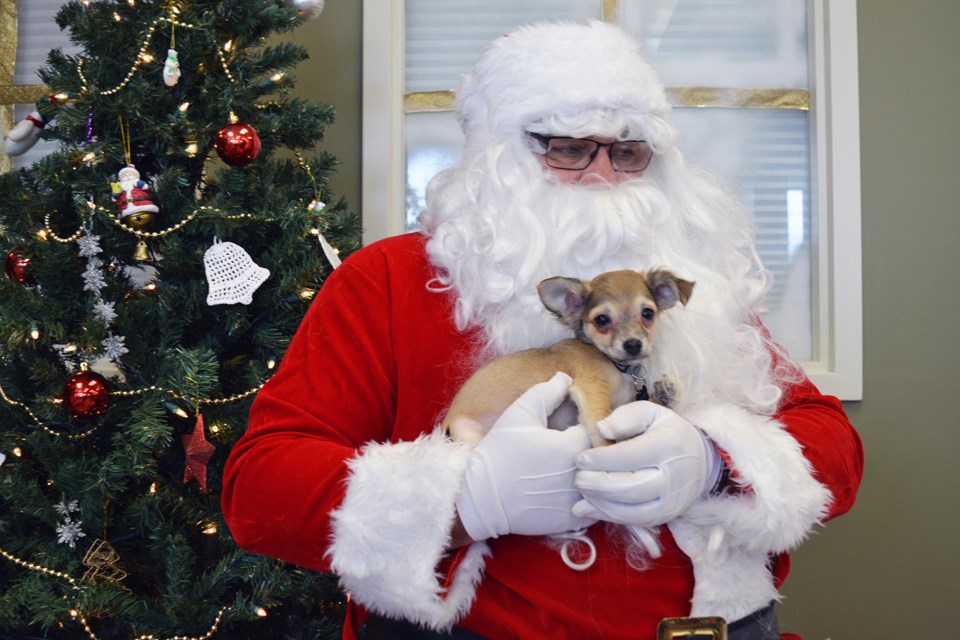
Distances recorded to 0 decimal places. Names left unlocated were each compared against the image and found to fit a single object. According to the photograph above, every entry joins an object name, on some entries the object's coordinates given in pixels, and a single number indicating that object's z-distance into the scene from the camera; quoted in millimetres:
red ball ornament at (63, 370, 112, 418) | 1808
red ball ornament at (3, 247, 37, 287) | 1849
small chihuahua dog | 1247
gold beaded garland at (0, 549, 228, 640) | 1824
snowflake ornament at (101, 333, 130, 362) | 1850
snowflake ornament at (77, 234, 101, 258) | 1863
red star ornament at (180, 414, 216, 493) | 1837
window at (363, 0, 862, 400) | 2807
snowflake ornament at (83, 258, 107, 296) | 1871
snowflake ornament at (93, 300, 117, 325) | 1842
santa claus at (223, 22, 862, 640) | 1150
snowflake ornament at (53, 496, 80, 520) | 1884
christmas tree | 1833
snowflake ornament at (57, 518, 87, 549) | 1867
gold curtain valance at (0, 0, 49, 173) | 2854
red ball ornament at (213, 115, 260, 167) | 1879
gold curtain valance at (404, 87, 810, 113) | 2846
